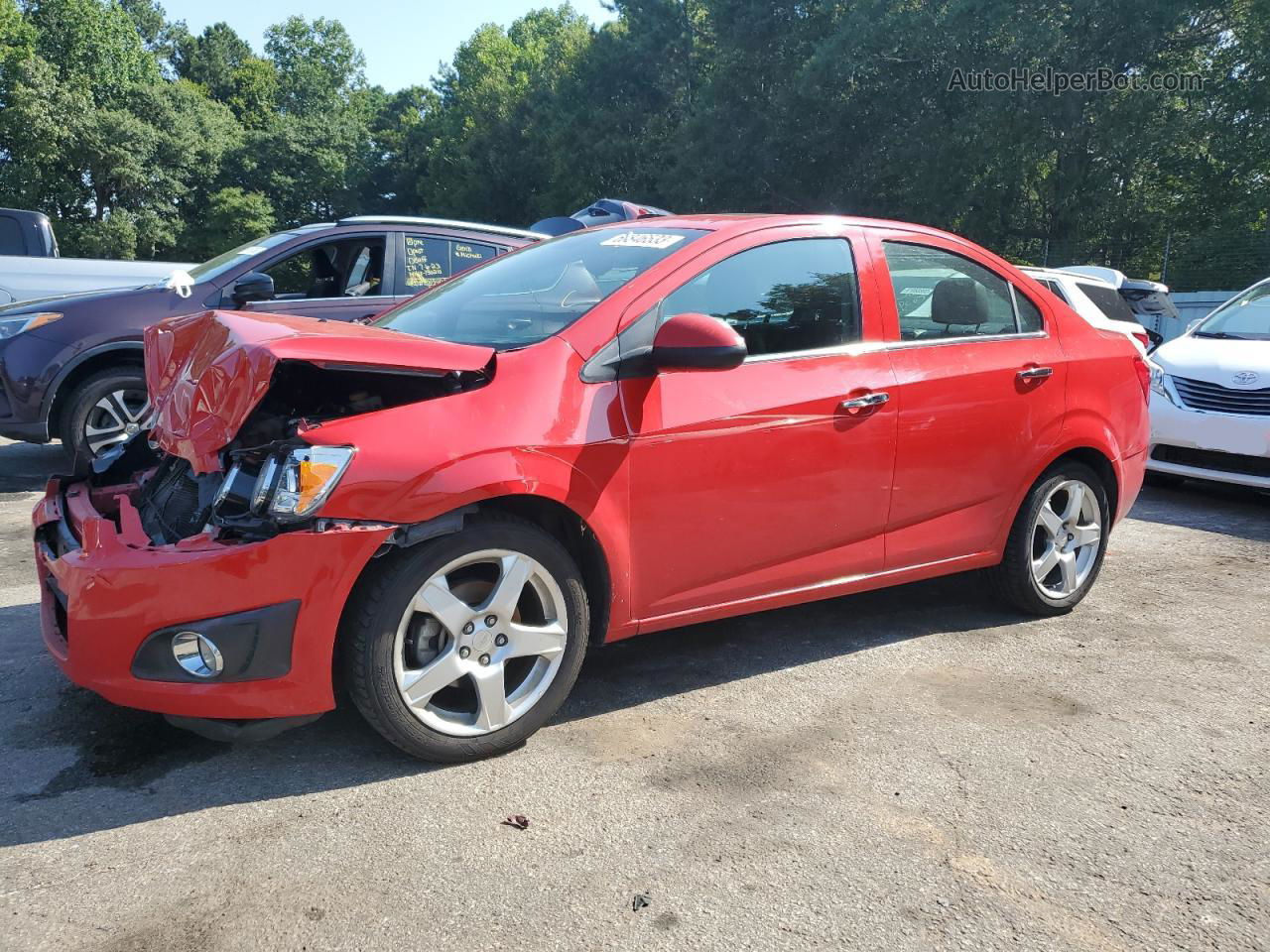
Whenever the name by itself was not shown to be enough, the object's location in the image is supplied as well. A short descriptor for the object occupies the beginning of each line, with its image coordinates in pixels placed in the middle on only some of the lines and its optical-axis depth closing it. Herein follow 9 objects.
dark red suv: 6.53
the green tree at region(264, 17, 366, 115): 79.38
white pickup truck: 8.85
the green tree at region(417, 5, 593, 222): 47.25
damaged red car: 2.74
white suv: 7.59
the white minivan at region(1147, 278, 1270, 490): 6.83
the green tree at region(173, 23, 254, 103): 76.88
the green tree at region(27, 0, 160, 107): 50.16
